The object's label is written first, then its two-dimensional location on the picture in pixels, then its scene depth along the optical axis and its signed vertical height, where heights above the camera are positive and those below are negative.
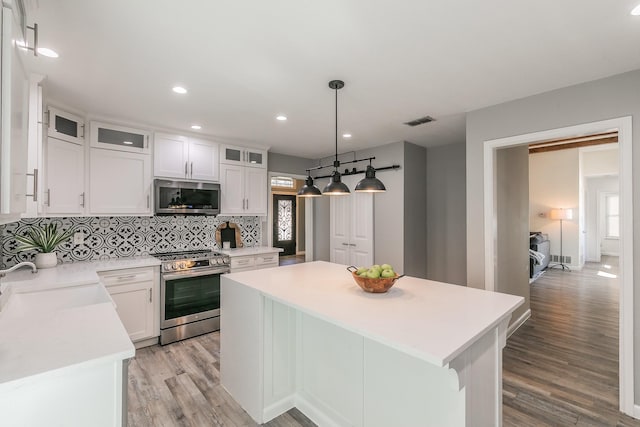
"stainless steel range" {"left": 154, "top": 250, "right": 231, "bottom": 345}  3.26 -0.93
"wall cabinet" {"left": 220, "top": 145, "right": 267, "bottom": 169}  4.04 +0.83
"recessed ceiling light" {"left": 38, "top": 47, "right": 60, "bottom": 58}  1.86 +1.04
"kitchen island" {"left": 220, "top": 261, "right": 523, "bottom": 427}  1.34 -0.82
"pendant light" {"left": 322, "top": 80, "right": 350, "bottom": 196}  2.39 +0.23
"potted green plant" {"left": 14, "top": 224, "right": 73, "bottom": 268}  2.80 -0.29
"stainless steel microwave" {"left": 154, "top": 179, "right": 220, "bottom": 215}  3.43 +0.20
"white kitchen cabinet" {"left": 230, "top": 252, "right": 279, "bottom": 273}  3.85 -0.65
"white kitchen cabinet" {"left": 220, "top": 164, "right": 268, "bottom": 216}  4.03 +0.34
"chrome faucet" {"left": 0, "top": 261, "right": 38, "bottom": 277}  2.37 -0.51
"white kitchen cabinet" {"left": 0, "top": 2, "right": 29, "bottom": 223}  0.88 +0.32
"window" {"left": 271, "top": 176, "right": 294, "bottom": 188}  8.41 +0.92
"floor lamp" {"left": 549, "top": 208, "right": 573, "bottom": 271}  7.33 +0.01
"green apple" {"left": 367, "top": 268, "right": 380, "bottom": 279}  1.85 -0.38
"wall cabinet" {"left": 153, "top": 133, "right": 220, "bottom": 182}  3.48 +0.70
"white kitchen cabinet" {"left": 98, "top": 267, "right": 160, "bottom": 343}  2.97 -0.88
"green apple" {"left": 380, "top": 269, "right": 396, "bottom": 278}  1.86 -0.38
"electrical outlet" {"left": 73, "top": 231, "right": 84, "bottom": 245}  3.21 -0.27
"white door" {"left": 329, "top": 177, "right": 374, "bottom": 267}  4.53 -0.24
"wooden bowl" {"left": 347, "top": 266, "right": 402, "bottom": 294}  1.83 -0.44
